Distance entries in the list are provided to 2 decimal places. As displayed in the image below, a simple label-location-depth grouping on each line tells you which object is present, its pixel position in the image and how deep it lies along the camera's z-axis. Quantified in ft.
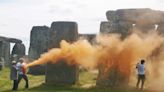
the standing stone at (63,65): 96.53
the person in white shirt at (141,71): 91.04
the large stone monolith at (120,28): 95.50
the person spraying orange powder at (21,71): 91.20
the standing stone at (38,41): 140.05
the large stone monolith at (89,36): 137.08
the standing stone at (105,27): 96.71
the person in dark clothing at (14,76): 90.71
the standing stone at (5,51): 146.92
